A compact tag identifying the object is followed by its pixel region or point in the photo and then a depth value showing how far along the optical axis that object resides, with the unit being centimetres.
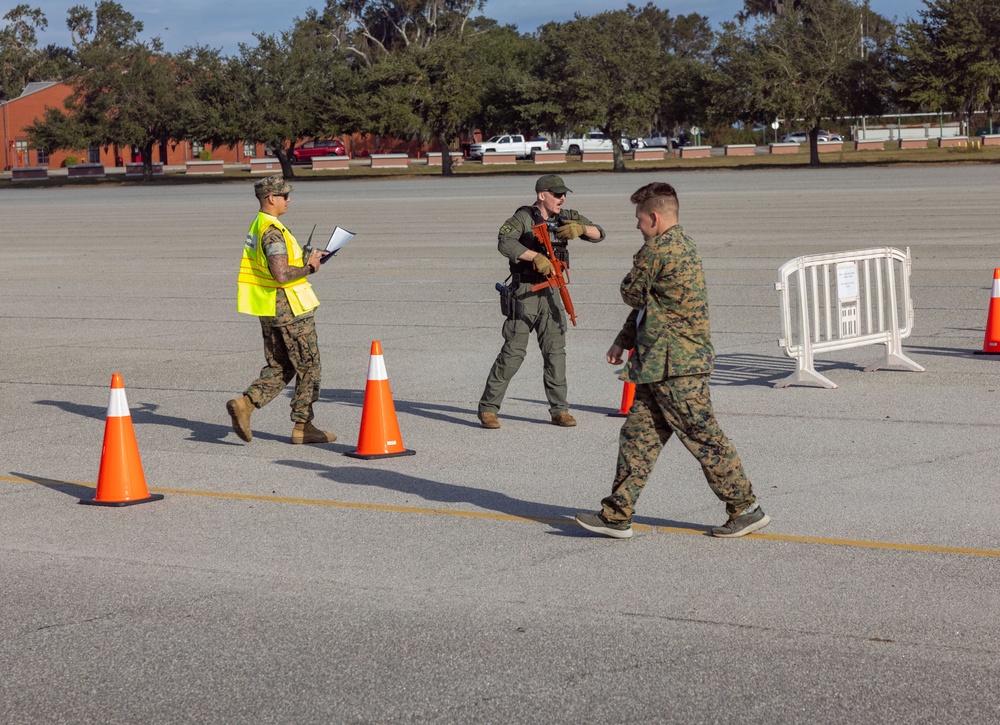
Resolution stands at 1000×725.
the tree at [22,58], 13550
